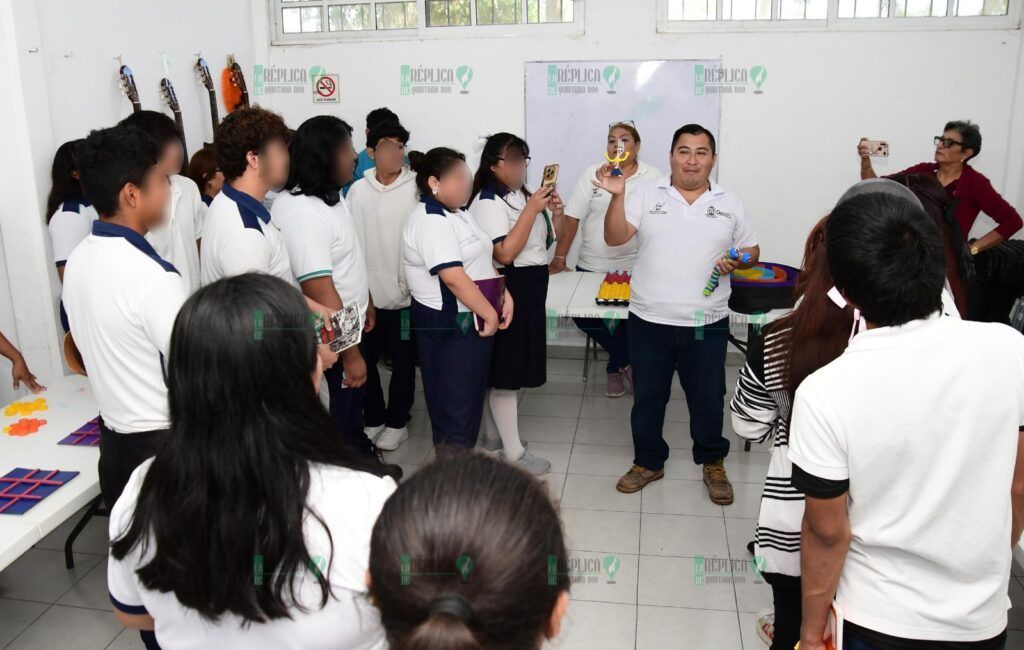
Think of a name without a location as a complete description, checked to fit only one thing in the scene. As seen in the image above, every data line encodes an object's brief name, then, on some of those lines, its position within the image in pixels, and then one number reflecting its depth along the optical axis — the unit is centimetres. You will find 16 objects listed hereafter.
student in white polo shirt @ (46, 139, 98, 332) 322
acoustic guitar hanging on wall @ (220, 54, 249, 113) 502
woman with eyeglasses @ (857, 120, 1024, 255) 433
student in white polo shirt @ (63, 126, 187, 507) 180
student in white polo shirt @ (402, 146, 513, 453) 312
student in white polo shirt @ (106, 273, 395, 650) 109
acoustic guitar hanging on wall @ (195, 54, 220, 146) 473
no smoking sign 546
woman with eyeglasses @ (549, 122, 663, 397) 459
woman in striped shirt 164
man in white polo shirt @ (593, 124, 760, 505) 318
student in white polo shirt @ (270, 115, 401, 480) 278
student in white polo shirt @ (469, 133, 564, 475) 344
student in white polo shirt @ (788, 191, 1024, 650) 130
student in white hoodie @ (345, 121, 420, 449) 386
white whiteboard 504
